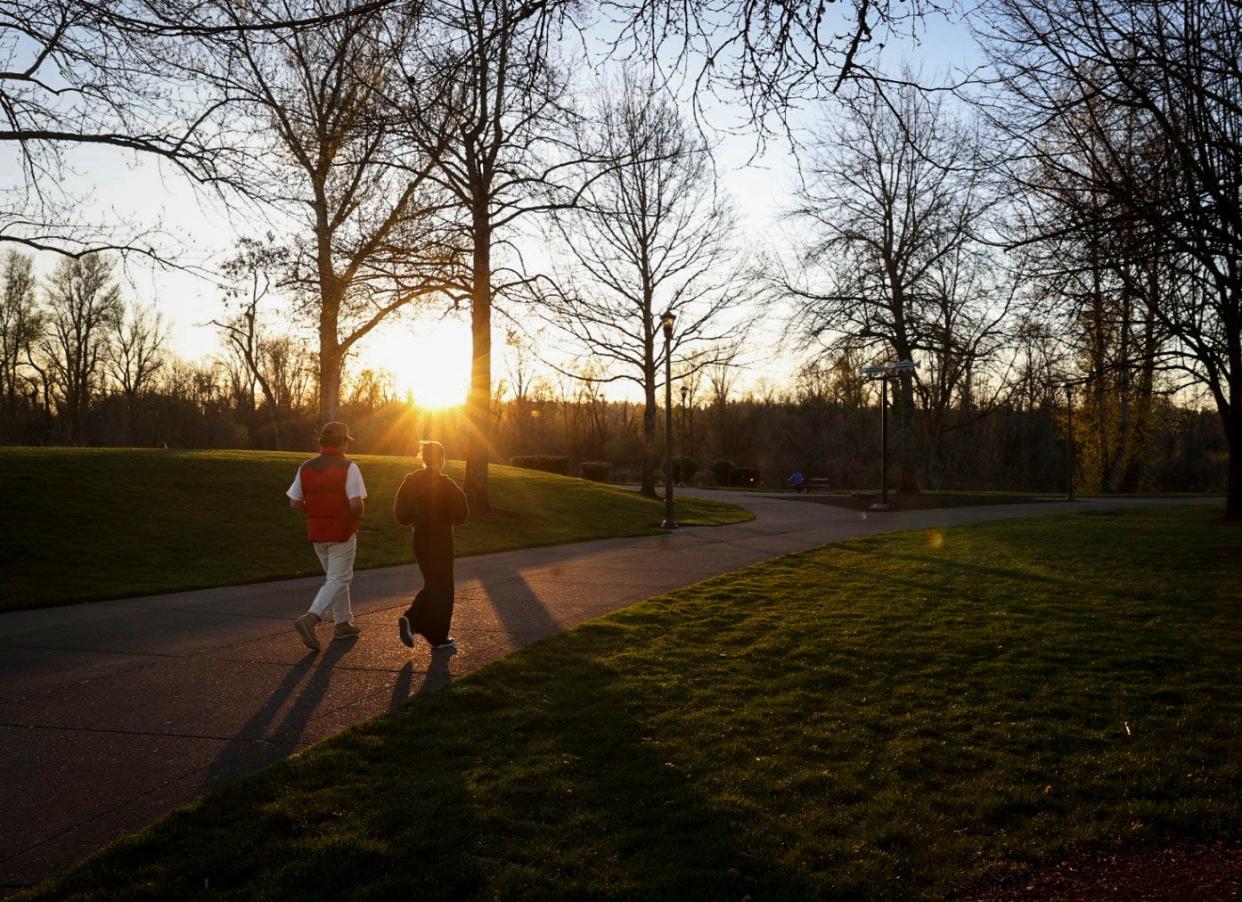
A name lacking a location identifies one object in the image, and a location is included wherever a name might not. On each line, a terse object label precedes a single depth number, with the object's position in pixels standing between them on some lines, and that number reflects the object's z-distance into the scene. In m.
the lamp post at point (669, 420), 20.53
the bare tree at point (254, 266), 16.12
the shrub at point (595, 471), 46.41
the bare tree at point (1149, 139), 7.35
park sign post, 26.36
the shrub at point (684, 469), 52.69
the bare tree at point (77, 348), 54.88
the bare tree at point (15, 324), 53.00
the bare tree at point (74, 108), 9.66
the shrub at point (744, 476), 51.72
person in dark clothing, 7.82
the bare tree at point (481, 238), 18.44
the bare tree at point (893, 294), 30.70
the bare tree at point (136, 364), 70.00
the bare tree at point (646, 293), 30.16
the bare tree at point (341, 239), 13.04
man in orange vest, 8.01
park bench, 42.44
